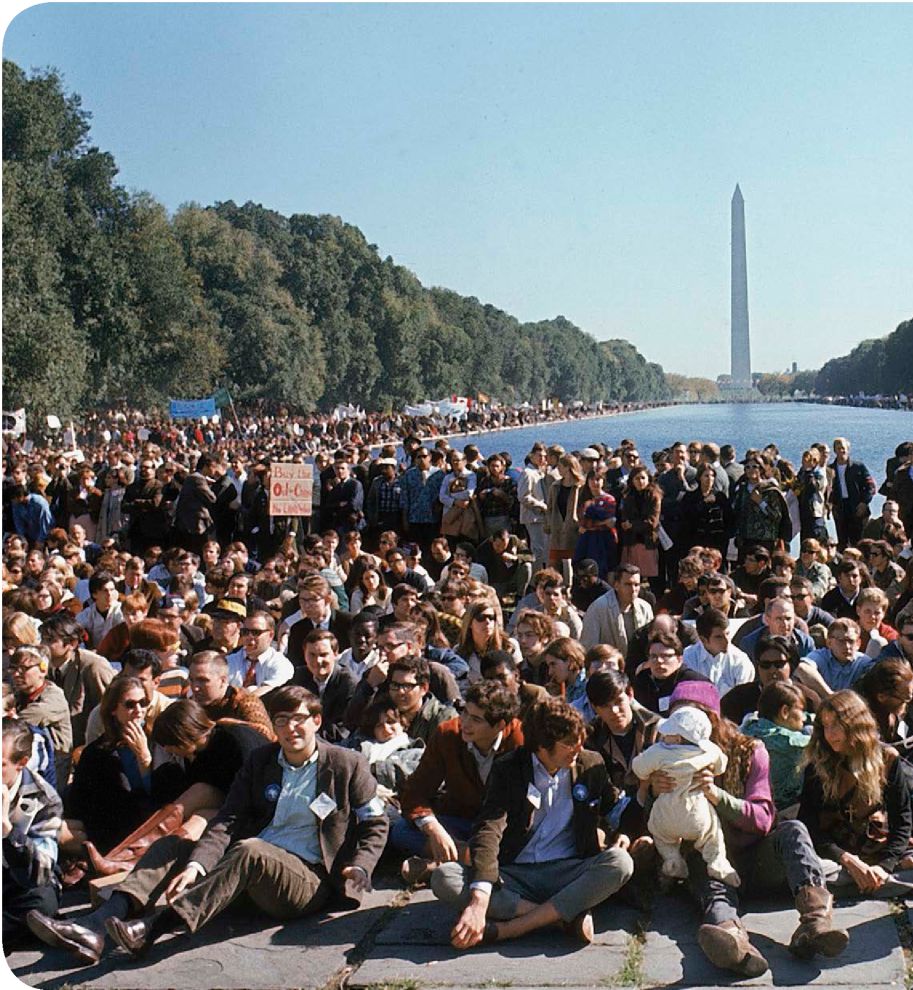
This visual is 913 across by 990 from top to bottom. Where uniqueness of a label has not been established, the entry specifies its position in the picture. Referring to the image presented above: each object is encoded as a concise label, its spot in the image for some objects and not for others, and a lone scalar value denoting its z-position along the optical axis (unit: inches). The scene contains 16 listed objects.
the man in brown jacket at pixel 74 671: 304.3
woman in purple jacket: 204.2
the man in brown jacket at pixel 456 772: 237.6
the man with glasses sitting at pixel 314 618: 347.3
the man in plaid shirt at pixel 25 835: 211.2
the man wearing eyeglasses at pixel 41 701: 263.0
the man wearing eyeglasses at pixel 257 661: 305.9
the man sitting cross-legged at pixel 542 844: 210.8
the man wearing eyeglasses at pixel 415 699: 266.5
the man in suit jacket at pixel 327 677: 293.3
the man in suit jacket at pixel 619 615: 357.7
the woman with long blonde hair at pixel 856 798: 216.7
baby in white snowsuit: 215.3
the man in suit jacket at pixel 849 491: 538.9
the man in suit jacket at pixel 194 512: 553.6
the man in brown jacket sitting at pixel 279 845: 209.2
